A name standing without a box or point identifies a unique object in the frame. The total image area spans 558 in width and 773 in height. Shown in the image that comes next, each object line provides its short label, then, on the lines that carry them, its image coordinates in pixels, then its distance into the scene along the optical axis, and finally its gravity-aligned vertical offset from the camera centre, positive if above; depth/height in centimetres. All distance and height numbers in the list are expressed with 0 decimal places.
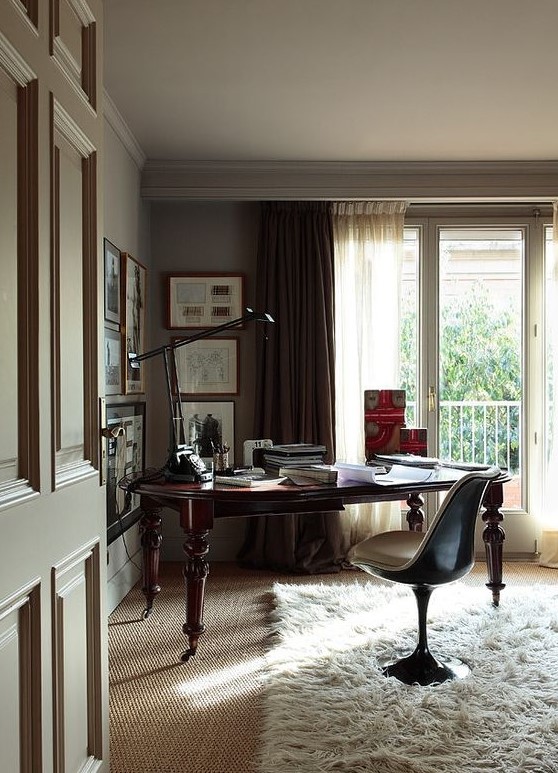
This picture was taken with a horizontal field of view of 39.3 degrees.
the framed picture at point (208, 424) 502 -26
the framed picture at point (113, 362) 374 +11
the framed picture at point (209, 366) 501 +11
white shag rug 232 -110
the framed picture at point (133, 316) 412 +38
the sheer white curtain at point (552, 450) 492 -44
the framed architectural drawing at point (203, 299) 500 +54
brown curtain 487 +20
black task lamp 332 -33
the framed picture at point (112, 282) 374 +50
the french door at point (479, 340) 511 +27
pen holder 354 -36
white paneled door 142 -2
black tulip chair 280 -66
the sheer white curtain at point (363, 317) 497 +42
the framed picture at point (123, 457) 377 -39
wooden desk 309 -48
